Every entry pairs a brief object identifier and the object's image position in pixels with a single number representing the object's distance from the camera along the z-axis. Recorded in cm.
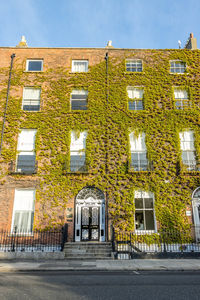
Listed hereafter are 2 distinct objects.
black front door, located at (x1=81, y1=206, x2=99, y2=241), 1524
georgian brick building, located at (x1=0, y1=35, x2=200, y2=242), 1556
